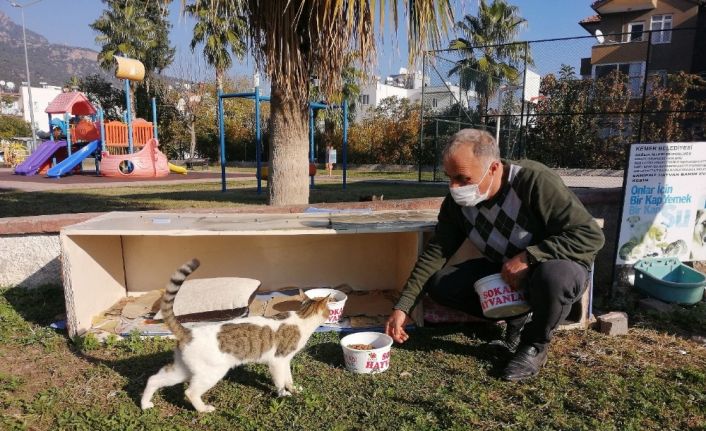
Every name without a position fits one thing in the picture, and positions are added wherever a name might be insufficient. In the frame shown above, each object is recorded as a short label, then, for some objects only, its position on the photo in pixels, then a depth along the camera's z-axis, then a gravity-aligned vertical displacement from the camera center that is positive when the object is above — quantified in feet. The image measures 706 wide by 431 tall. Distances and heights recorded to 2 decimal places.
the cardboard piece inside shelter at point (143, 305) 12.26 -4.35
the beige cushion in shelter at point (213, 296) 11.55 -3.70
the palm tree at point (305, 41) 14.15 +3.39
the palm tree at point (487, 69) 39.94 +7.29
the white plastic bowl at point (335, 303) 11.25 -3.79
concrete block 10.83 -4.00
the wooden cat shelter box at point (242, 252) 10.92 -3.07
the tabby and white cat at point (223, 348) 7.64 -3.38
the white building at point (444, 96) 43.80 +5.17
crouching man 8.47 -1.70
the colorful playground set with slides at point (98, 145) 53.88 -0.16
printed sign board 13.06 -1.46
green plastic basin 12.11 -3.46
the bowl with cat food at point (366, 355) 8.98 -4.01
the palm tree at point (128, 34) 95.91 +22.92
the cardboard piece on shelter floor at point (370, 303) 12.75 -4.42
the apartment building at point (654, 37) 68.69 +17.96
